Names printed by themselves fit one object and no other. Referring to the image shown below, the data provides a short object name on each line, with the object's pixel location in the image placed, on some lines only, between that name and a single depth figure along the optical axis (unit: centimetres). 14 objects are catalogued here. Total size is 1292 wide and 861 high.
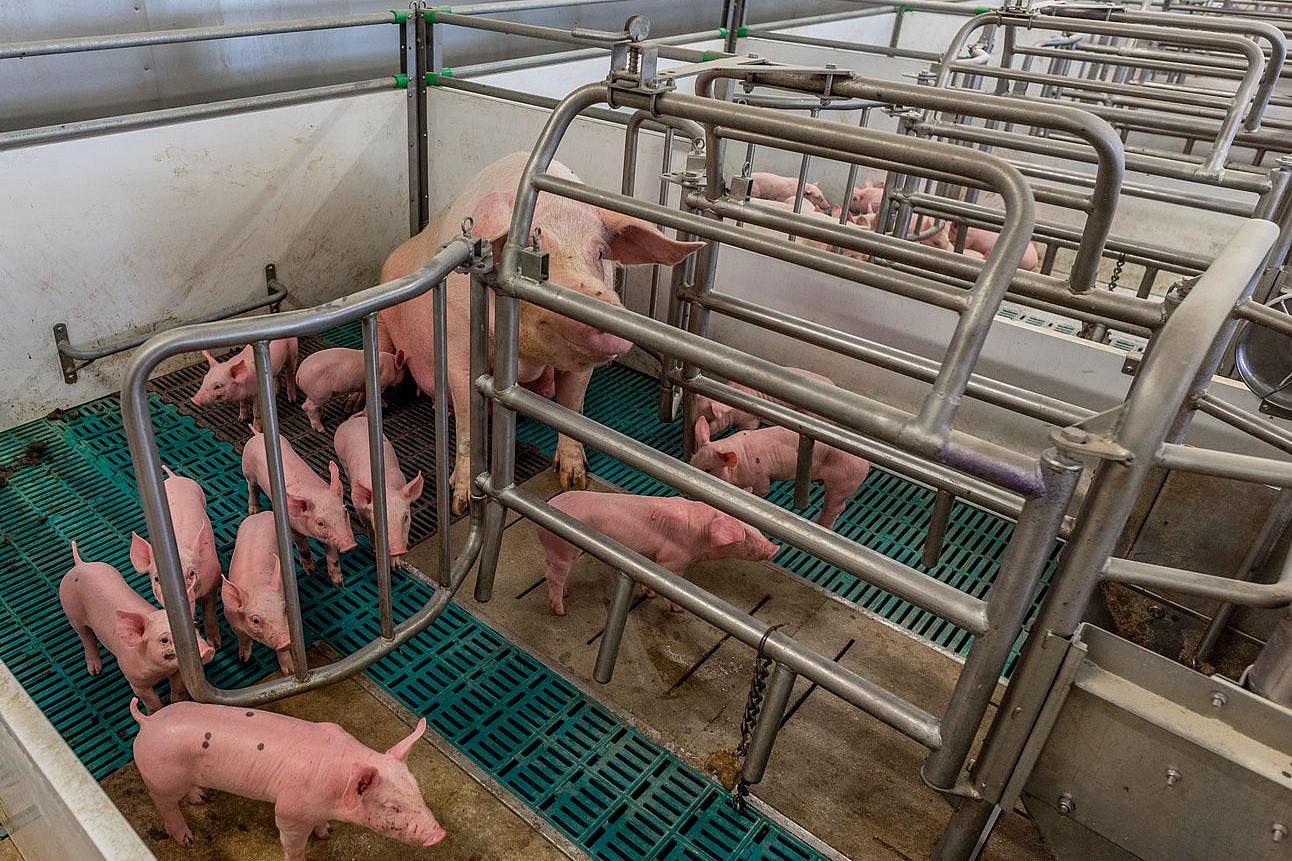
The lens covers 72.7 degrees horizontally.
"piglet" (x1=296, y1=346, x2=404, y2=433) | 322
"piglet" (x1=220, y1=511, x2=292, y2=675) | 216
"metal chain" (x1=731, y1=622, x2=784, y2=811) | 193
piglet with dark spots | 173
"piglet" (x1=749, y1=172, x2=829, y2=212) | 519
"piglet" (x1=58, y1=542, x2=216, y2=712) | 197
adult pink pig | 269
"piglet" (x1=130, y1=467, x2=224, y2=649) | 216
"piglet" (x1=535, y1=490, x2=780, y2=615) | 248
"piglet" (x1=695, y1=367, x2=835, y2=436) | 345
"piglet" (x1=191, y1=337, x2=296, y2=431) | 312
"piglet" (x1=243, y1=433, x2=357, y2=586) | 250
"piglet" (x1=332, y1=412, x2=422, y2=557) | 257
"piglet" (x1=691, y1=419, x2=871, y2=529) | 292
